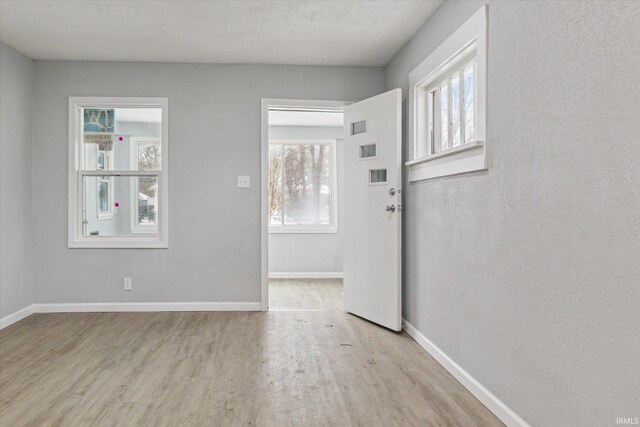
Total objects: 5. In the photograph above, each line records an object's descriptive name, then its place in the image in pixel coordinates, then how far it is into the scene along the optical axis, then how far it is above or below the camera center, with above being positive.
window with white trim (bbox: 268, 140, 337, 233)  6.56 +0.44
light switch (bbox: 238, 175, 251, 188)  4.25 +0.30
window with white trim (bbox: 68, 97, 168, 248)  4.18 +0.38
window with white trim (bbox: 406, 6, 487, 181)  2.32 +0.74
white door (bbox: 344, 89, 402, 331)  3.50 +0.02
